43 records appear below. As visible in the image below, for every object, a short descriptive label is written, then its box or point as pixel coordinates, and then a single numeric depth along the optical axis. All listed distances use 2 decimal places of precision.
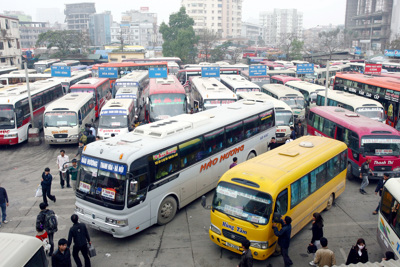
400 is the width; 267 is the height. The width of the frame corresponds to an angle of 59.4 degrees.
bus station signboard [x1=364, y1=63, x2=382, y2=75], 32.81
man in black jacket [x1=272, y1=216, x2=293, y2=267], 8.30
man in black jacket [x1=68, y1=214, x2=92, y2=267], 8.46
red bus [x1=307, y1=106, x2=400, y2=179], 13.45
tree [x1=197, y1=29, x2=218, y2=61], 71.91
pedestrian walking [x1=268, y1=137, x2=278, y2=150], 15.41
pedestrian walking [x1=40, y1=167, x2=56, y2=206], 12.00
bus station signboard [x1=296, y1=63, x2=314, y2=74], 35.66
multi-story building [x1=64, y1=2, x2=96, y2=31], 161.88
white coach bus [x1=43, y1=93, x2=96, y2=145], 19.45
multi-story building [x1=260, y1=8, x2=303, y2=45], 183.57
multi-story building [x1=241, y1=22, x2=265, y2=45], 177.00
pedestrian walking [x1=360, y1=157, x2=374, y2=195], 13.23
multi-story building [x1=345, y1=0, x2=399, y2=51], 91.69
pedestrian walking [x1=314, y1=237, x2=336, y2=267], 7.74
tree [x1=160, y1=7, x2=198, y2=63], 65.25
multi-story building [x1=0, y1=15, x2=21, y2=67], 55.12
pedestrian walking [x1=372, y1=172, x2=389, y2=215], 12.04
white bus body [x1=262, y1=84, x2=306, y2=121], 23.70
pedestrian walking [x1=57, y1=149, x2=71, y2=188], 14.16
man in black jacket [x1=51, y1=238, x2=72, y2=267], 7.58
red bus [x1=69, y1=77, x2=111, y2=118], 26.77
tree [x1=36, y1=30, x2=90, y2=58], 66.44
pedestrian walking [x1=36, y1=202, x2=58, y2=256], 8.89
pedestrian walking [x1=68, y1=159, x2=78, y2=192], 12.60
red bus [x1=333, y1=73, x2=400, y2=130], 21.39
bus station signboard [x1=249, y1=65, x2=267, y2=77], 35.06
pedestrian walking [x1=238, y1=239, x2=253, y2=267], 7.49
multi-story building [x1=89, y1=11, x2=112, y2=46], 157.88
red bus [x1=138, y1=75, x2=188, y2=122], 20.50
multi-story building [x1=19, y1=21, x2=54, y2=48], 136.62
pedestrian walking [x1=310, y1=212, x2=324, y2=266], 8.83
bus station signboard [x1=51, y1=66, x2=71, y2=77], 33.56
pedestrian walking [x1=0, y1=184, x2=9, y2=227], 10.90
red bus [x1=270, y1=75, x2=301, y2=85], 34.45
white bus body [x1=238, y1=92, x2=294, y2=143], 19.31
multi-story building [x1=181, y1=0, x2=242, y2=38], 125.19
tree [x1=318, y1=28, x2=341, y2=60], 87.56
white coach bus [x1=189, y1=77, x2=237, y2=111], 21.48
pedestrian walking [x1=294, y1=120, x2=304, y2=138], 19.14
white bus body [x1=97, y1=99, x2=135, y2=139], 18.75
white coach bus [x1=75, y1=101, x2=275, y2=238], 9.45
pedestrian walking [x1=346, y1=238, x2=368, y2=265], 7.82
